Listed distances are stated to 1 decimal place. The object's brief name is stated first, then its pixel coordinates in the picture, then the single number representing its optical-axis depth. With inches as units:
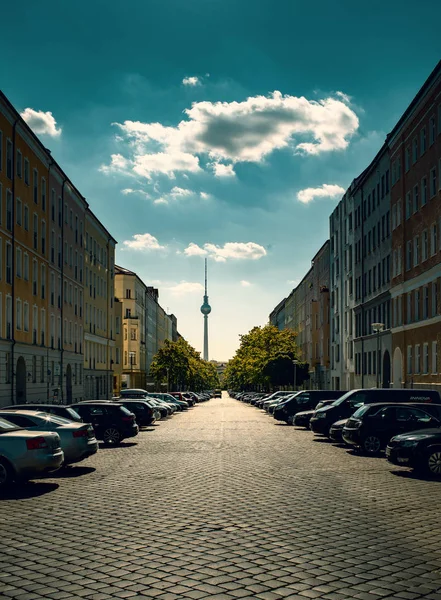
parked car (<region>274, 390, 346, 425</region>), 1561.3
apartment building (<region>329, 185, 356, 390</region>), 2874.0
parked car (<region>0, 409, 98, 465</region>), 689.6
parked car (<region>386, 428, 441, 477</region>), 676.7
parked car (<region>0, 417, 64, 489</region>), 573.3
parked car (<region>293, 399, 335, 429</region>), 1448.1
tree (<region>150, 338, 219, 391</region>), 4362.7
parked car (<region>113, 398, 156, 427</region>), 1440.7
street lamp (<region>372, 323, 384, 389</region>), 1711.2
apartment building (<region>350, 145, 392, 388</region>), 2228.1
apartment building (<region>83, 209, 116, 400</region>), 2878.9
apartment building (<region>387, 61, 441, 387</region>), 1643.7
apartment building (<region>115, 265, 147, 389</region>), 4505.4
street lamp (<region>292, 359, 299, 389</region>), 3620.8
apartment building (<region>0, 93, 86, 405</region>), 1729.8
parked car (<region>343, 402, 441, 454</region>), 868.0
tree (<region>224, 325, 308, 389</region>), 3779.3
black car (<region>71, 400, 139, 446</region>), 1048.2
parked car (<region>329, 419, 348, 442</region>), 1016.6
